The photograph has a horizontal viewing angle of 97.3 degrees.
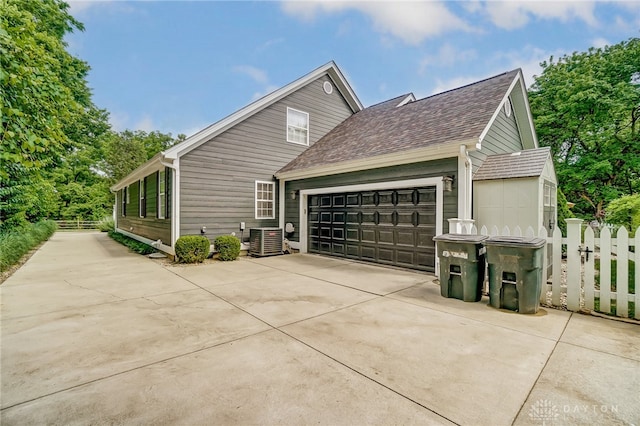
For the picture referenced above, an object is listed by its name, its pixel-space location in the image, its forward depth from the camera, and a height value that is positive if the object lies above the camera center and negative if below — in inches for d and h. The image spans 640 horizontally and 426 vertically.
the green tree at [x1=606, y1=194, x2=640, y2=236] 211.5 +3.7
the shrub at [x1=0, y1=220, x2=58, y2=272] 276.7 -35.9
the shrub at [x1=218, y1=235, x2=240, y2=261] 320.8 -37.5
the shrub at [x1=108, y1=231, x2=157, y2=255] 397.6 -49.4
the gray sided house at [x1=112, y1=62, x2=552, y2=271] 254.8 +51.5
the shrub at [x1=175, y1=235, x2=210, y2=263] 298.9 -37.0
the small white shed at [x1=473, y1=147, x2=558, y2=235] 230.2 +20.4
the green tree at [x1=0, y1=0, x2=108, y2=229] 93.2 +45.9
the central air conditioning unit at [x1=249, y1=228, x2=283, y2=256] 349.4 -33.9
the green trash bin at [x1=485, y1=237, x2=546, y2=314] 153.3 -32.0
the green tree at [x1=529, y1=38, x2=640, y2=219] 547.2 +194.9
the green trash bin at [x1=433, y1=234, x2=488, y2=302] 174.7 -32.1
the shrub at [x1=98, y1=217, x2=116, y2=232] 818.2 -35.2
